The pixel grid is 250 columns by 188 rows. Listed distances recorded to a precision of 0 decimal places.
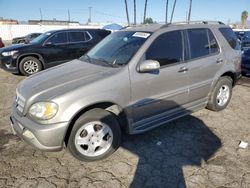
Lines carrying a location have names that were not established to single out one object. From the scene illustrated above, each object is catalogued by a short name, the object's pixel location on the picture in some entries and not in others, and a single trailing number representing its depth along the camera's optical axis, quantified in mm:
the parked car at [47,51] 8086
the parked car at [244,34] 14525
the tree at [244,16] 67062
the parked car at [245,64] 7668
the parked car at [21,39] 21622
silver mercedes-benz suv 2832
